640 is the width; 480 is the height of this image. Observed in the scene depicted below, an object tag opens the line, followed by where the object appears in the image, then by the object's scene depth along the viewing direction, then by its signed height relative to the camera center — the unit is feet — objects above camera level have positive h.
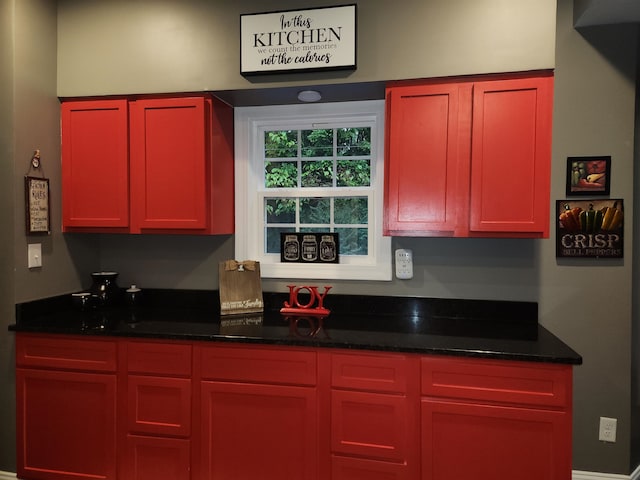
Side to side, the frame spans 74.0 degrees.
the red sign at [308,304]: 7.80 -1.40
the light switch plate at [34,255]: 7.33 -0.49
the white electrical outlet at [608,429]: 7.12 -3.33
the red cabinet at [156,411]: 6.61 -2.89
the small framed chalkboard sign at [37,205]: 7.23 +0.38
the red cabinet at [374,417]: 6.04 -2.71
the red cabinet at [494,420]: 5.65 -2.60
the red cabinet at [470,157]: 6.48 +1.14
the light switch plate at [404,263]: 7.89 -0.63
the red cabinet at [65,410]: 6.82 -2.99
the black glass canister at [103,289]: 8.28 -1.21
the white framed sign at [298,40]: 6.83 +3.09
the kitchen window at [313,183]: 8.25 +0.93
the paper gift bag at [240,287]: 7.92 -1.11
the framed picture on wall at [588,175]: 7.01 +0.92
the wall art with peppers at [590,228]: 7.03 +0.03
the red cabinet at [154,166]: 7.47 +1.12
